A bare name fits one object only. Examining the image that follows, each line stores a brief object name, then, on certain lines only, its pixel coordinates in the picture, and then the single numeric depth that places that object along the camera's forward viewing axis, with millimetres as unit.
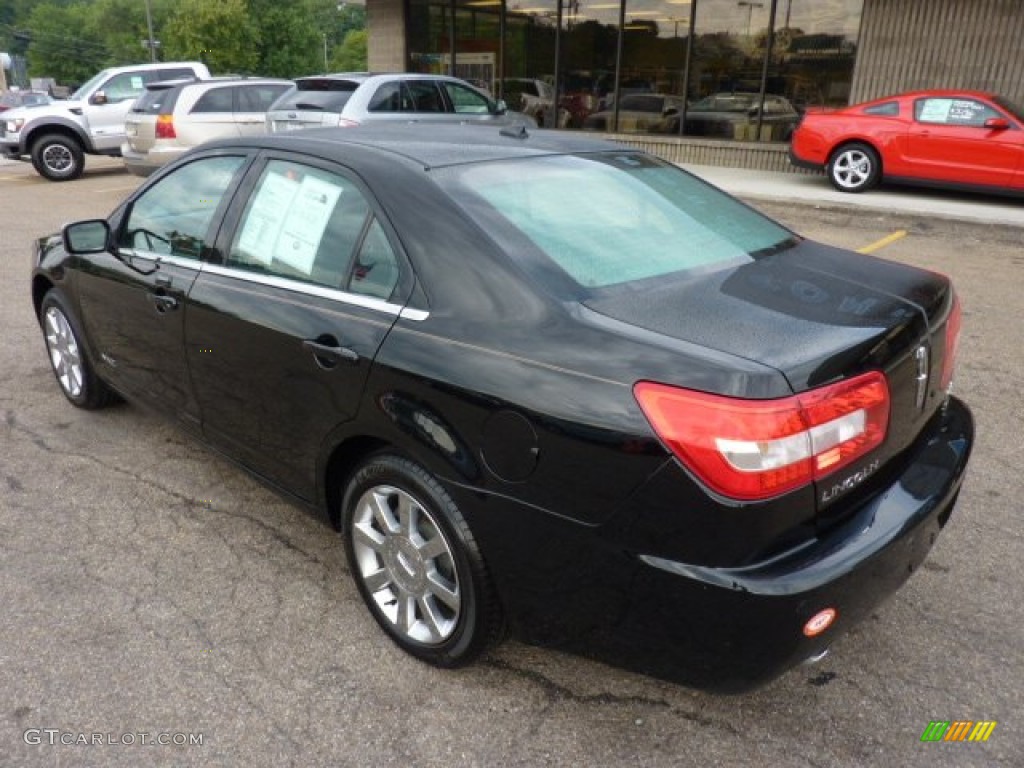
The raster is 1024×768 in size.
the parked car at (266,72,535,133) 10312
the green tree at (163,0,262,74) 51906
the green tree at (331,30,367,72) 78594
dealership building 12586
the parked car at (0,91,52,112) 32009
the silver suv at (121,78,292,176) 11578
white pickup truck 14258
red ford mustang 10352
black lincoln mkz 1852
